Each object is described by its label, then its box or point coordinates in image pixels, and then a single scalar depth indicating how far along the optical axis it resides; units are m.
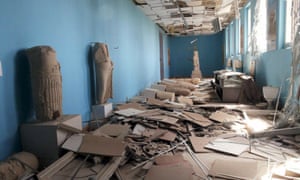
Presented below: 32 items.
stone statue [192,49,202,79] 13.17
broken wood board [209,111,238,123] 4.25
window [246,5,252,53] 7.12
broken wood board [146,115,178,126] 3.85
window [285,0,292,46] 4.32
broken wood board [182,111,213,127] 3.97
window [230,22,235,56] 11.02
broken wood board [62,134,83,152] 2.57
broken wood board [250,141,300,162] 2.73
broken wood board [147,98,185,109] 4.95
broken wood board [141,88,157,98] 6.57
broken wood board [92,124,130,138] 3.23
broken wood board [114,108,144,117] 4.16
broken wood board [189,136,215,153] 3.03
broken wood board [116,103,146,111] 4.68
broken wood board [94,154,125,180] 2.22
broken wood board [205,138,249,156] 2.95
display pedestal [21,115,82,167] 2.48
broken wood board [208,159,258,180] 2.32
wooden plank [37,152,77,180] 2.16
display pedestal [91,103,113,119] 4.05
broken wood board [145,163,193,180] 2.27
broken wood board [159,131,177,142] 3.30
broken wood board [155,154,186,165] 2.62
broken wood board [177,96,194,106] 5.87
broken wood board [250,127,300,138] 3.20
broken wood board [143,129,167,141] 3.33
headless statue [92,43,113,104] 4.01
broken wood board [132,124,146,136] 3.50
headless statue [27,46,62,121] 2.46
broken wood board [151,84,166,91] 8.05
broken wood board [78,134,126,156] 2.53
